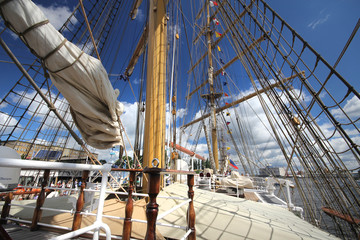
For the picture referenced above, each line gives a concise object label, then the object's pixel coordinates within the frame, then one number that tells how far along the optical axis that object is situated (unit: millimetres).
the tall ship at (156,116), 1604
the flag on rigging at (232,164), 14692
